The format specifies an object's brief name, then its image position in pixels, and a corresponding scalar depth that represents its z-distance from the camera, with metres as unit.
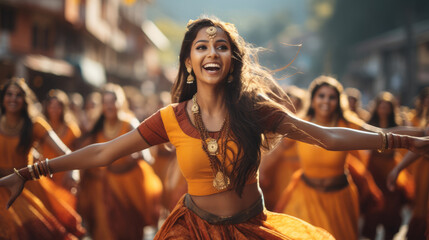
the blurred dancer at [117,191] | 7.19
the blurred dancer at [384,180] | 7.54
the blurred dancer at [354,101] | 9.94
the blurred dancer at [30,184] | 4.84
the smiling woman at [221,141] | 3.26
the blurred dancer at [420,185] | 6.90
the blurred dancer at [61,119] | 8.92
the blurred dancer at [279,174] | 8.32
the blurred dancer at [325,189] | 5.41
